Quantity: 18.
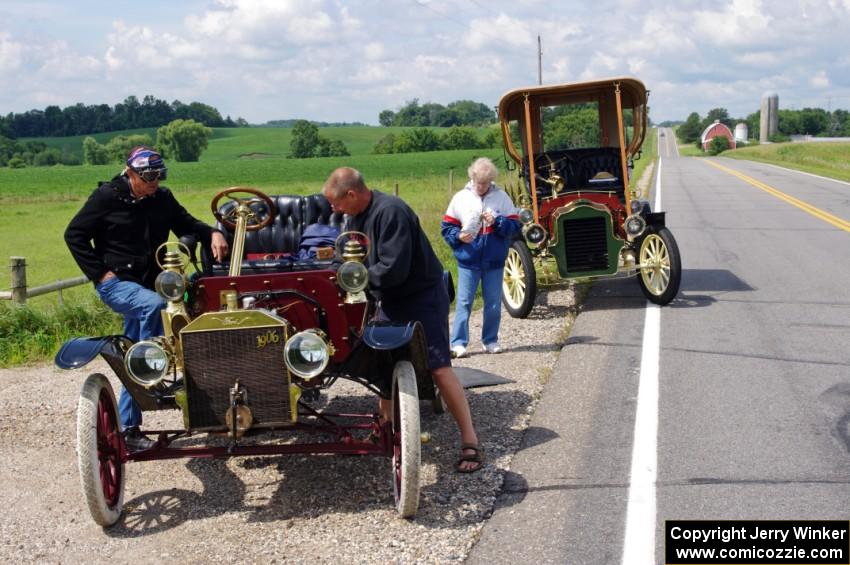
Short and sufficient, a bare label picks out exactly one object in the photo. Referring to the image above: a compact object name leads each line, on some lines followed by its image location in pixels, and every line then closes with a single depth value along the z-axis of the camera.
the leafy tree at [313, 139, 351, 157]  108.84
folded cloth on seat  7.19
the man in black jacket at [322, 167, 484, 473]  5.26
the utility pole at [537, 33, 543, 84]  39.20
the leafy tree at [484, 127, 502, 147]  81.61
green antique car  10.30
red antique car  4.69
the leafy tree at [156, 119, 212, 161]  107.81
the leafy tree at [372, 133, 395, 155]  108.31
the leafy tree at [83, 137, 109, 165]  107.56
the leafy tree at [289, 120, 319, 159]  107.43
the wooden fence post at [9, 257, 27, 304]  10.27
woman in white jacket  8.02
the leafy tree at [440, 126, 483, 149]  103.00
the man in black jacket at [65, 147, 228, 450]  5.78
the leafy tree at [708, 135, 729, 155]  112.62
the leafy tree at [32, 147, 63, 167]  106.25
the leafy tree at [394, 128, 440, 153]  105.00
